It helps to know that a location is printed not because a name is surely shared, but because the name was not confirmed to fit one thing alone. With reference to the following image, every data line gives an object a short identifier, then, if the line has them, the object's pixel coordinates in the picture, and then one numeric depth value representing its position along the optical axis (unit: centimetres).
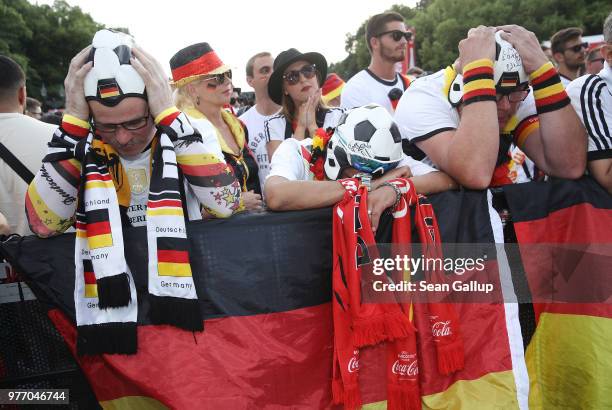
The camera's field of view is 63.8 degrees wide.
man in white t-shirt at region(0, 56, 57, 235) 306
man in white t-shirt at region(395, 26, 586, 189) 250
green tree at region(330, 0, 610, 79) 3450
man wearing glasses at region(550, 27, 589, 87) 658
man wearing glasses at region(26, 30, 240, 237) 213
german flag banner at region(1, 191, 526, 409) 217
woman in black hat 416
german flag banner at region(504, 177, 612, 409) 242
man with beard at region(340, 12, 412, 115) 511
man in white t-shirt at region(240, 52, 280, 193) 464
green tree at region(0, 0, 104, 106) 3859
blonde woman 365
